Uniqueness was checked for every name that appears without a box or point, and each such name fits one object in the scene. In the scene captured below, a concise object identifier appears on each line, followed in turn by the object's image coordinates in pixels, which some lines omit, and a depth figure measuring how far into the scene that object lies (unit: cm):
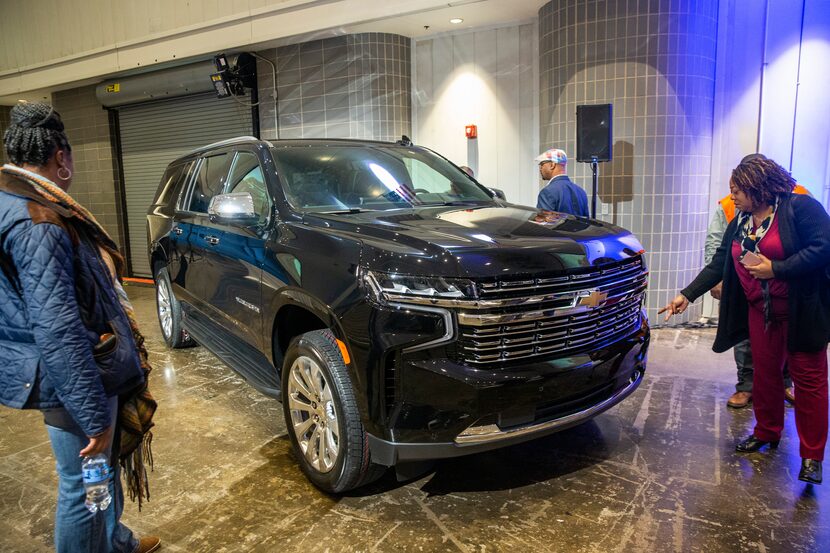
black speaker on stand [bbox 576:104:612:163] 579
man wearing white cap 527
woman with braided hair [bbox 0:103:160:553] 164
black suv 233
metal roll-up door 929
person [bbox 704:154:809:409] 398
